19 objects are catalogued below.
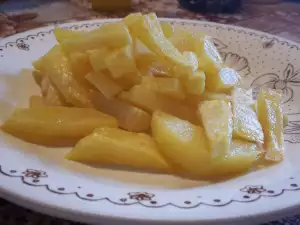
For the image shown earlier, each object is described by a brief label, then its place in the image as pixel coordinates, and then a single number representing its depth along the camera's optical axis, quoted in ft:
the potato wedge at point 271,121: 0.72
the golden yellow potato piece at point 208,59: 0.77
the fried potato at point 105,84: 0.76
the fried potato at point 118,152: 0.66
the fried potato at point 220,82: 0.79
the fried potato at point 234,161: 0.64
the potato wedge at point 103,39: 0.74
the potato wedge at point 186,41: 0.83
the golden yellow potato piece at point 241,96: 0.79
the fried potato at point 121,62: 0.73
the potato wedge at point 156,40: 0.73
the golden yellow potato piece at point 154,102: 0.74
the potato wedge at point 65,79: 0.79
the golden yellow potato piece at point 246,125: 0.71
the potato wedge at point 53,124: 0.72
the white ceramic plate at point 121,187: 0.48
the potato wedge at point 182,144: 0.64
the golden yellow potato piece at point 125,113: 0.74
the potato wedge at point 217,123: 0.63
